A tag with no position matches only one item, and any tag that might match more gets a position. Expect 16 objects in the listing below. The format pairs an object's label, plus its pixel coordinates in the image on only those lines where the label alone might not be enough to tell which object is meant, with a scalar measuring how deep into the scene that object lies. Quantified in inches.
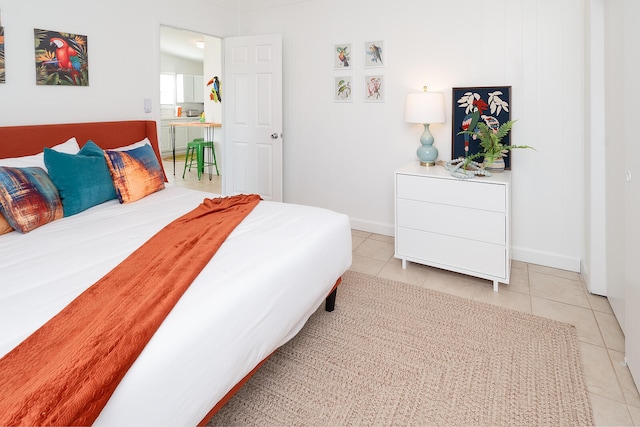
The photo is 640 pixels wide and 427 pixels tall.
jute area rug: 62.1
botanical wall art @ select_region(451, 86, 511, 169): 120.7
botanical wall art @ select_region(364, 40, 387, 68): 143.4
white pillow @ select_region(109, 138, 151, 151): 116.8
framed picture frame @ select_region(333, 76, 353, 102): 153.4
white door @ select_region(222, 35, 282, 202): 163.9
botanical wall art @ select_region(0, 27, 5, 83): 99.1
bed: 41.5
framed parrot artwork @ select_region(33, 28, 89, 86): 107.5
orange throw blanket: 33.2
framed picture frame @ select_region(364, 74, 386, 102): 145.8
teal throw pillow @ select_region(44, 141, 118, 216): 87.5
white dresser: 104.7
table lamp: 123.6
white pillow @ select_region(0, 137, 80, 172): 89.8
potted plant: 112.3
